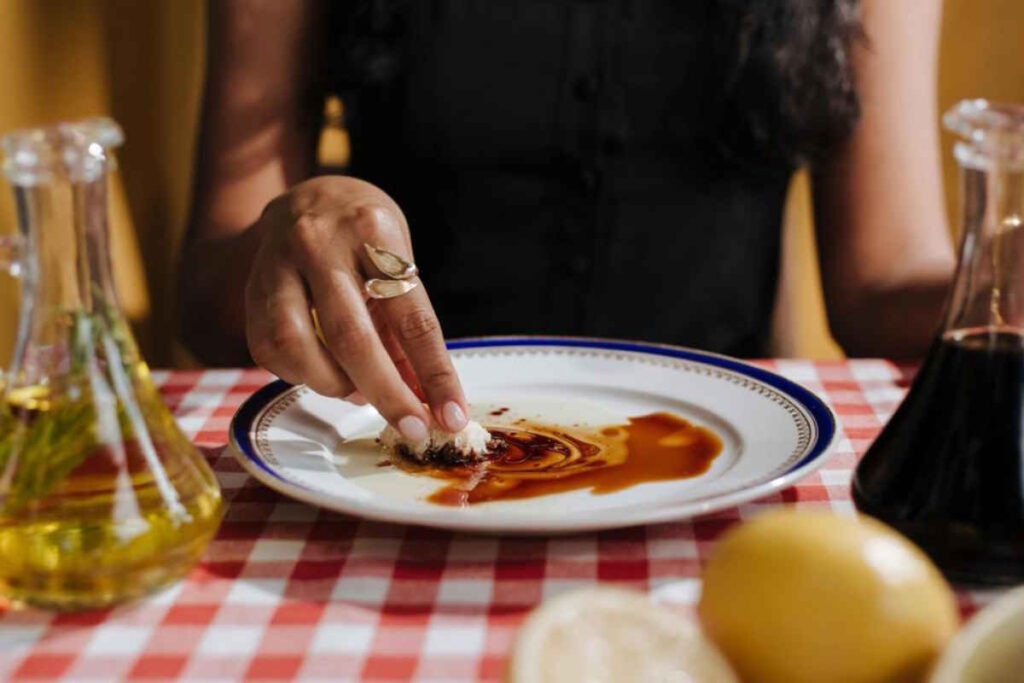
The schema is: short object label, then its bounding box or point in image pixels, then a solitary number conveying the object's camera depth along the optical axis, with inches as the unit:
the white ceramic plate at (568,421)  26.5
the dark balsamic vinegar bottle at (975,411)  24.0
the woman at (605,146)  57.9
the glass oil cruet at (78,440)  23.7
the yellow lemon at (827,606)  19.6
